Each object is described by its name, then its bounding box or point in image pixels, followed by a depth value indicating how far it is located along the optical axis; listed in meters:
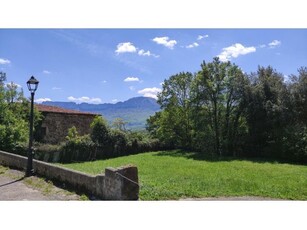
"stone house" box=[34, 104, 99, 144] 24.12
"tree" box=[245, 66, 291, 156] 18.65
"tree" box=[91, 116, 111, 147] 23.13
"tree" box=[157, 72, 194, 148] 27.38
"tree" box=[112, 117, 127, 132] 28.27
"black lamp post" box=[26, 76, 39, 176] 8.96
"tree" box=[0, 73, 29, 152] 15.93
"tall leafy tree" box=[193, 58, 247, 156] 22.58
